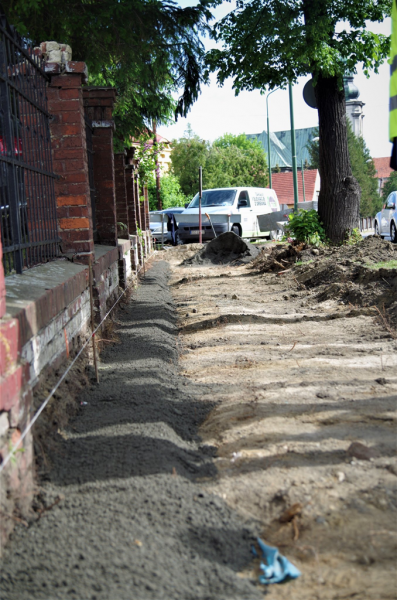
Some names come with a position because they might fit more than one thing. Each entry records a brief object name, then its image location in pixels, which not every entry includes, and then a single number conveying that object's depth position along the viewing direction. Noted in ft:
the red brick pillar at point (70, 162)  18.26
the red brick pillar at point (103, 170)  27.53
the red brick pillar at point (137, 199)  50.47
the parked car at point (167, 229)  82.33
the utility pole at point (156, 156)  60.74
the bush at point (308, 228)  45.31
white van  69.05
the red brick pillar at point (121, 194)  38.27
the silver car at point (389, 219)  56.49
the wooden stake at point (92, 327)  15.14
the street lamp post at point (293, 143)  68.64
